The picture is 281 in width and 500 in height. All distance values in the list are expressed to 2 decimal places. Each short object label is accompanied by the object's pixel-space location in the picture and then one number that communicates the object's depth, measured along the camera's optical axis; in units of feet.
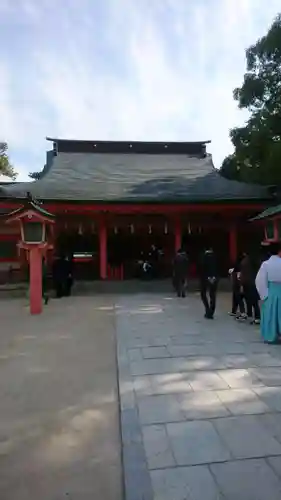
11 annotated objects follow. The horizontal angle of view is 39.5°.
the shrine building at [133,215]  46.19
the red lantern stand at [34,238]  30.89
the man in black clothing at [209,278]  26.66
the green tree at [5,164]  113.29
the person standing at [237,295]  26.48
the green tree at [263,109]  49.29
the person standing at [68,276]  39.83
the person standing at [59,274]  39.24
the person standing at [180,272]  37.93
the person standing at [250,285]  25.11
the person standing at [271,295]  19.85
